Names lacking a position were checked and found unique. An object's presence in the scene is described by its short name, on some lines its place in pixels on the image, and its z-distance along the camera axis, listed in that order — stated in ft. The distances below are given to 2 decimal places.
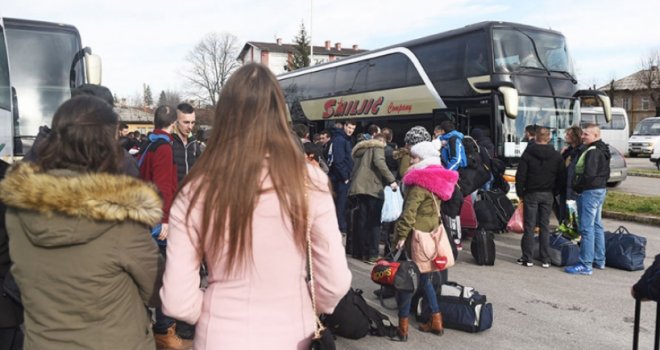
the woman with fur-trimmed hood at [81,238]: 6.22
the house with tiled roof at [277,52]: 227.81
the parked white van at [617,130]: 102.68
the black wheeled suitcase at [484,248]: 23.17
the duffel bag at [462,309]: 15.49
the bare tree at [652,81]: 175.63
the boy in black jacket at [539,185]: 22.58
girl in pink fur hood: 15.19
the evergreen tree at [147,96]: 391.81
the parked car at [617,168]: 51.10
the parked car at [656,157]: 72.64
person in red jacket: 14.17
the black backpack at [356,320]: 13.14
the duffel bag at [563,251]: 22.75
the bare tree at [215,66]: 206.69
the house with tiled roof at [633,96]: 192.13
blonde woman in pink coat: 5.82
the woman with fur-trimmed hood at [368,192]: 23.86
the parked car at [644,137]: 100.11
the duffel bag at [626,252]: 22.30
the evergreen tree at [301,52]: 162.09
